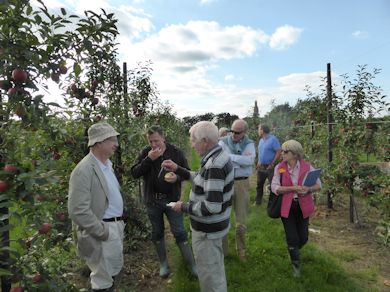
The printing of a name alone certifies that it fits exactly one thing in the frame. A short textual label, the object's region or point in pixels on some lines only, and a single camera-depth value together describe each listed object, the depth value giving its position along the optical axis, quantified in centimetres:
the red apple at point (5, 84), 211
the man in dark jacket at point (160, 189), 403
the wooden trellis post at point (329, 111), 705
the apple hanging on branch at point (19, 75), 207
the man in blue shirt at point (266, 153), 760
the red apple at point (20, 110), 208
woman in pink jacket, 419
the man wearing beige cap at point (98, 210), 269
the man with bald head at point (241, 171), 479
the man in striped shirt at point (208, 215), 301
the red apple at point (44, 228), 231
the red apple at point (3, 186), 189
